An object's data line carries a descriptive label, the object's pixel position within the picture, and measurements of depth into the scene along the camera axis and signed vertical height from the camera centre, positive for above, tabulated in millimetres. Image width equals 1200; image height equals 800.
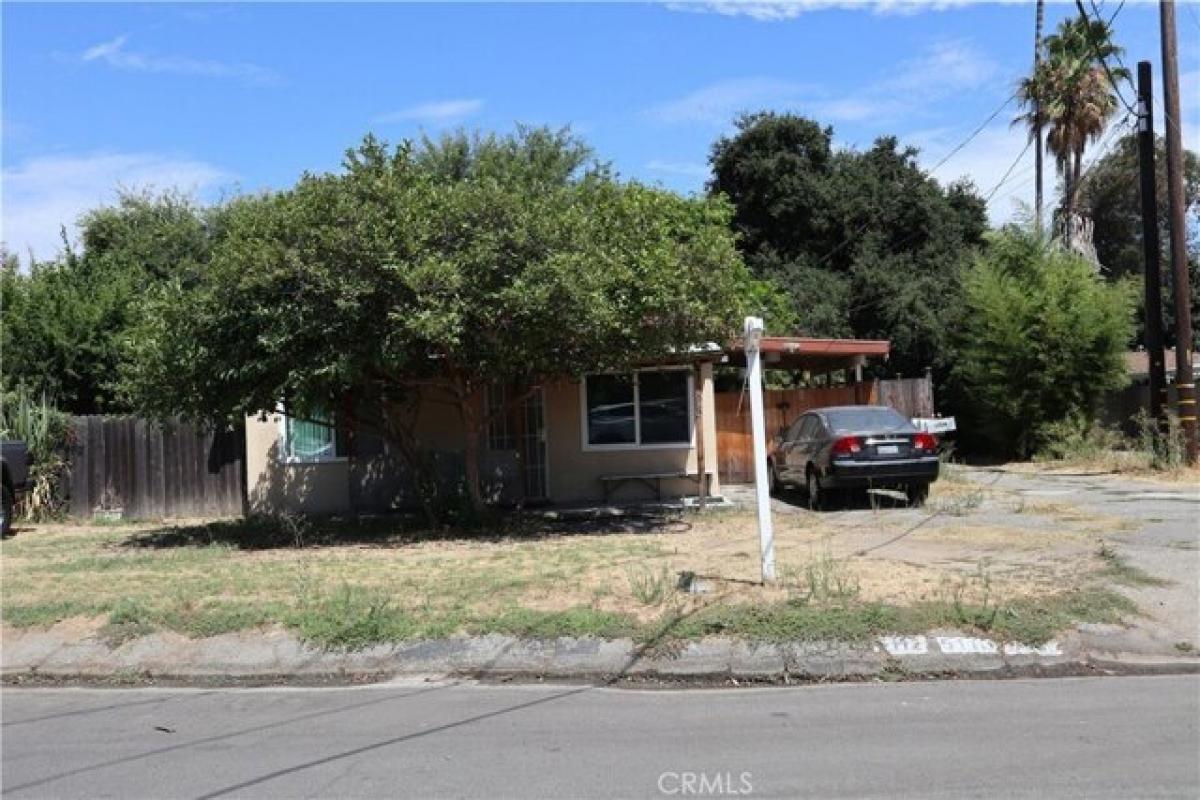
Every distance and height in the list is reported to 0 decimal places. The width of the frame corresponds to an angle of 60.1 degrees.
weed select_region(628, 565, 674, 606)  8570 -1383
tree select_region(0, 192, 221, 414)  18328 +2085
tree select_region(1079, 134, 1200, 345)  40875 +8240
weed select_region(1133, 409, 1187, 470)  18586 -622
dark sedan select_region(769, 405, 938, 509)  14539 -500
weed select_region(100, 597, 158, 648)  8586 -1540
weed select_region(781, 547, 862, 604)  8336 -1377
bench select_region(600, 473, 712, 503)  16797 -885
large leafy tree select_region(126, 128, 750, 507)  11500 +1594
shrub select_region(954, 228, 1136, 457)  23203 +1570
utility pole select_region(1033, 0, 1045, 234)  33688 +9724
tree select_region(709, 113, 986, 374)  31812 +6800
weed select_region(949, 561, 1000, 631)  7680 -1476
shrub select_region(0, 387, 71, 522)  16438 -74
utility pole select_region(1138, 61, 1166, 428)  19734 +3240
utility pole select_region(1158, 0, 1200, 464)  18781 +3329
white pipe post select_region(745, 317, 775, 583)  8883 -209
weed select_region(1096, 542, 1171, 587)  8891 -1440
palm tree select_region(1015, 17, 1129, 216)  32781 +10165
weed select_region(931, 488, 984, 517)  13883 -1247
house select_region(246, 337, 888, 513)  16609 -290
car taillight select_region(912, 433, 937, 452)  14680 -355
